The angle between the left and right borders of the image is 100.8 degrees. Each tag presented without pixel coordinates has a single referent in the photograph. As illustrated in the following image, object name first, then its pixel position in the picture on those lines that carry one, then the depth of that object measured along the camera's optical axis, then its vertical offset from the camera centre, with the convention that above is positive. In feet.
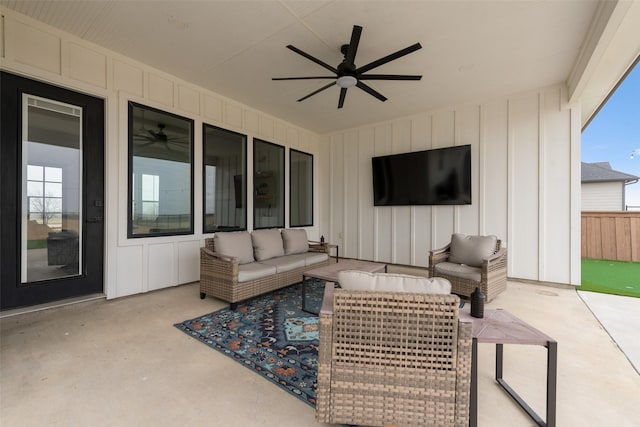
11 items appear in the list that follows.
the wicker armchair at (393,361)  4.28 -2.44
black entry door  9.21 +0.76
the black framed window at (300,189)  20.76 +2.06
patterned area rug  6.29 -3.81
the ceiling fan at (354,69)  8.38 +5.33
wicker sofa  10.62 -2.32
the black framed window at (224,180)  15.03 +2.03
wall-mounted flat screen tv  16.38 +2.48
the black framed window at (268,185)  17.85 +2.05
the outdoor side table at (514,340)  4.35 -2.08
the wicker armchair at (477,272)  10.89 -2.52
